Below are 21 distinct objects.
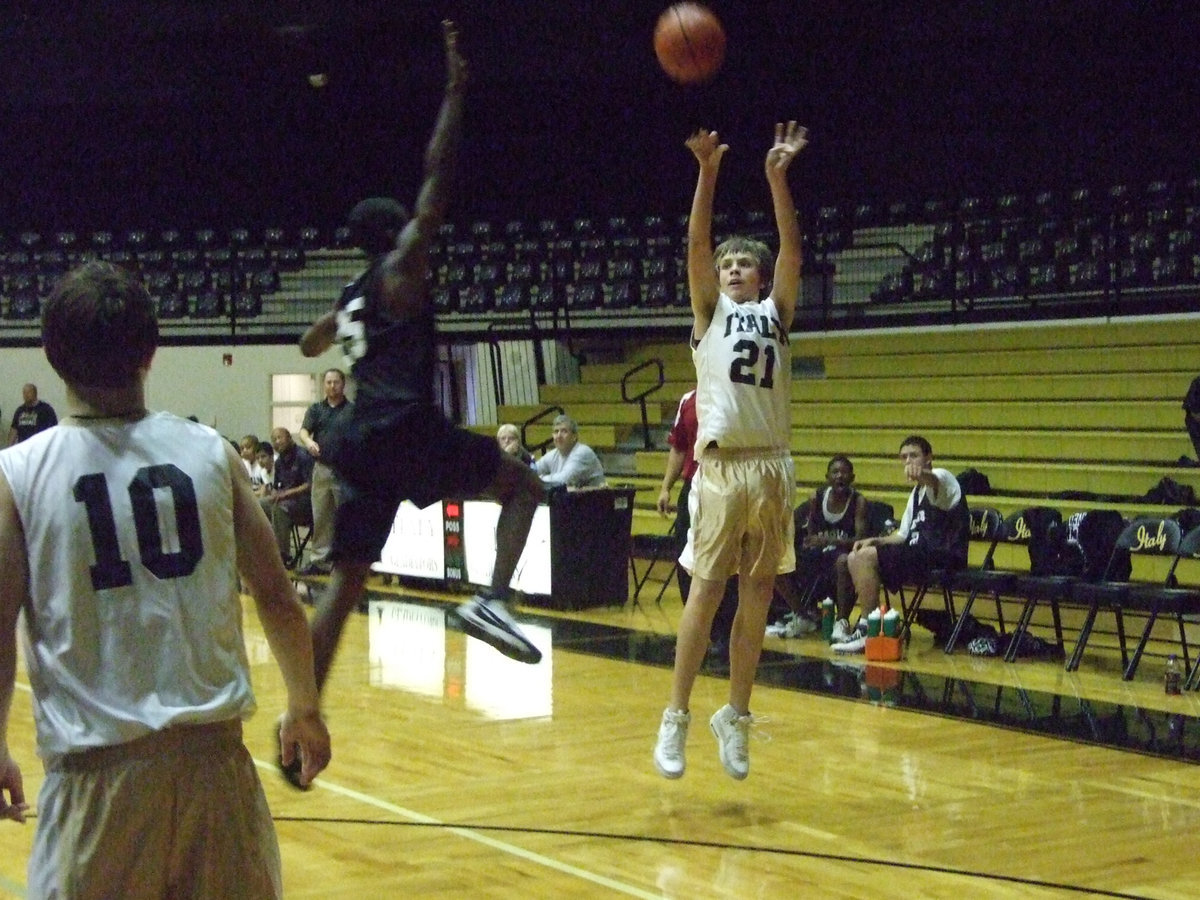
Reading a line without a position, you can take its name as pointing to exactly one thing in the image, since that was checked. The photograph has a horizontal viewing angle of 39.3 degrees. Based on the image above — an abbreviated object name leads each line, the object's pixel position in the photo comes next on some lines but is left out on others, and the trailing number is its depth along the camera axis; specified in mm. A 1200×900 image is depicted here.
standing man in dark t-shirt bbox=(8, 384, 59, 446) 19344
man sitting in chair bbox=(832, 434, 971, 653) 9992
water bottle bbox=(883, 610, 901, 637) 9633
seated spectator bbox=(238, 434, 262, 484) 17062
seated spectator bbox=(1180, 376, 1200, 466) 11914
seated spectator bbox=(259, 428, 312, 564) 14805
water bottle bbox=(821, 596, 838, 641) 10555
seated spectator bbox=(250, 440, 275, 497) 16266
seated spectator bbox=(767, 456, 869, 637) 10758
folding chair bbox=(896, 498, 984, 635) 10031
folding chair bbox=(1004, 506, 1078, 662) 9414
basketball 6039
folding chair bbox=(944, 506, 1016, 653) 9633
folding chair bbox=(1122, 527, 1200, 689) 8680
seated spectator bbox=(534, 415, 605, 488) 12383
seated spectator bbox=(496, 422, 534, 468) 12719
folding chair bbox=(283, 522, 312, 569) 15203
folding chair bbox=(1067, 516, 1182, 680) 9055
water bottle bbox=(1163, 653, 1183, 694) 8453
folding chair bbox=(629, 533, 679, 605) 12891
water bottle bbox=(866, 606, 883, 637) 9688
